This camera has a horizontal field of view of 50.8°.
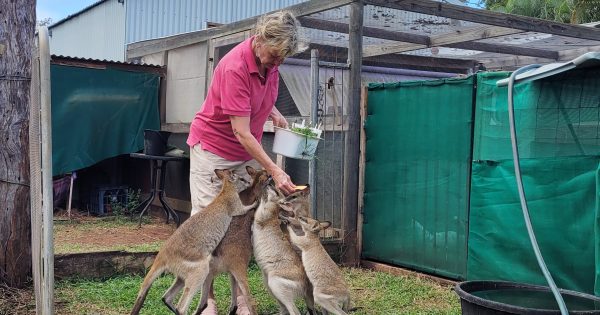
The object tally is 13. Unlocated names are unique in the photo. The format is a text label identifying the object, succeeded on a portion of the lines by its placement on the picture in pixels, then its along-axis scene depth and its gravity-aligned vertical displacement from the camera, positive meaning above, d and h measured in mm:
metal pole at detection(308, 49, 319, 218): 6605 +105
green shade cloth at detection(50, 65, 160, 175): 9258 -10
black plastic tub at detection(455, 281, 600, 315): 3662 -1075
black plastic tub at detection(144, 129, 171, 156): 8742 -397
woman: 4152 +42
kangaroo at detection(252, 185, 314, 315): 4332 -998
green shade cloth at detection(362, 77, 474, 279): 5906 -532
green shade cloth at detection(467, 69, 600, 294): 4684 -467
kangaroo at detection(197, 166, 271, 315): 4398 -948
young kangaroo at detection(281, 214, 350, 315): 4316 -1055
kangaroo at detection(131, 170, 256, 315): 4096 -891
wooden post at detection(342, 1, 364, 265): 6562 -246
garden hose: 3350 -396
